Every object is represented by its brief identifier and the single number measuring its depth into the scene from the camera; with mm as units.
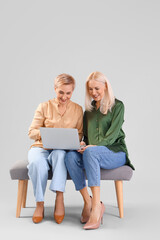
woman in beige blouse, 4004
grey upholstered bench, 4117
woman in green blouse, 3887
